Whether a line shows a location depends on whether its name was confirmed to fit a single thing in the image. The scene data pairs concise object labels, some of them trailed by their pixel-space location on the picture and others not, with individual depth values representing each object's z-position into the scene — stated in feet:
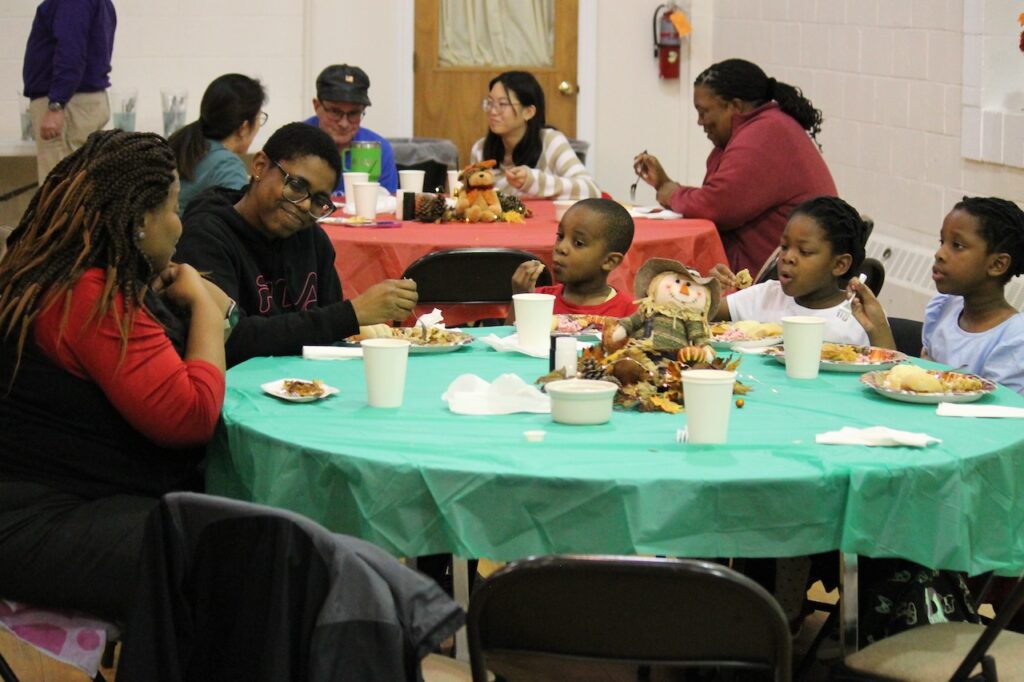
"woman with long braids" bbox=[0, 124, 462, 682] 7.89
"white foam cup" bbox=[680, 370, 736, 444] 7.64
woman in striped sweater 20.13
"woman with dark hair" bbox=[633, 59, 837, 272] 17.38
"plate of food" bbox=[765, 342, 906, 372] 9.77
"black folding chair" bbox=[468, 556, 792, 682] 6.25
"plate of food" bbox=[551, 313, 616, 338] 11.06
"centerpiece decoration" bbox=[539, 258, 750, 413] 8.70
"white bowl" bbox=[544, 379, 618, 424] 8.11
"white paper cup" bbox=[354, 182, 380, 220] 17.08
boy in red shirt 12.39
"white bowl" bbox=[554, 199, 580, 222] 17.38
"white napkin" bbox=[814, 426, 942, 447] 7.68
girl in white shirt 12.22
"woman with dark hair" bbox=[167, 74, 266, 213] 16.96
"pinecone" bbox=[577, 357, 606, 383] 8.81
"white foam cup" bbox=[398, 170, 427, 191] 18.92
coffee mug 19.93
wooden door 30.14
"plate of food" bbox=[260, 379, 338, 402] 8.68
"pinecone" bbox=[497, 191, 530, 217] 18.10
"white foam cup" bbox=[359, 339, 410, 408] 8.52
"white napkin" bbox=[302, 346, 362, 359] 10.18
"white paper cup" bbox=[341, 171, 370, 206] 18.00
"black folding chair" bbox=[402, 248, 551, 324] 14.98
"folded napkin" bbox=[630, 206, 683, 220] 18.43
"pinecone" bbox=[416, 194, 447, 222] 17.58
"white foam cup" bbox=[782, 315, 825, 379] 9.46
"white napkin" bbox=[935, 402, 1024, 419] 8.46
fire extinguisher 29.91
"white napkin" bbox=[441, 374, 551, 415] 8.50
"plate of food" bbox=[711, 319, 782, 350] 10.71
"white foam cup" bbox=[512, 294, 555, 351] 10.24
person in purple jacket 25.13
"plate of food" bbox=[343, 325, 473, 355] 10.34
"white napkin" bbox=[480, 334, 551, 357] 10.31
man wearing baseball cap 19.79
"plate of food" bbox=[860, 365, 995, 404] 8.78
